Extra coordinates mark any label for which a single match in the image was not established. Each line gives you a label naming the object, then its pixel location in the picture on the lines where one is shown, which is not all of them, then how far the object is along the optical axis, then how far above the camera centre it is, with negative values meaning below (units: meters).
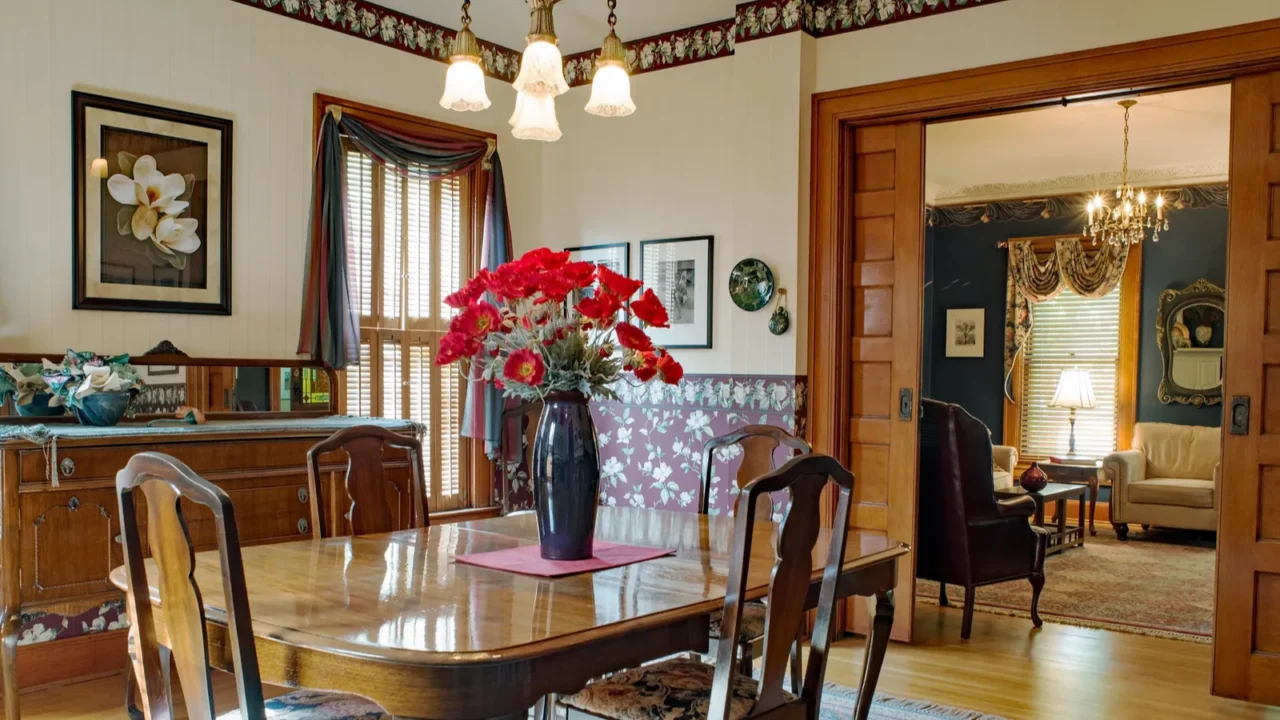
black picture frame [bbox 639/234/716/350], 4.97 +0.20
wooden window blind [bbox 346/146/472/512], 4.78 +0.17
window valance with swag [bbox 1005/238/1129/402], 8.38 +0.54
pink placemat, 2.19 -0.51
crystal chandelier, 7.19 +0.90
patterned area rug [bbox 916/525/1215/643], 4.96 -1.40
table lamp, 8.26 -0.42
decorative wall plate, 4.60 +0.24
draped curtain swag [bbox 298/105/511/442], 4.45 +0.46
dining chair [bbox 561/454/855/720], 1.88 -0.62
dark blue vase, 2.26 -0.31
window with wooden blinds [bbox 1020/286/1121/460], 8.45 -0.22
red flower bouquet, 2.18 +0.02
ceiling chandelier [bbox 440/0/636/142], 2.57 +0.66
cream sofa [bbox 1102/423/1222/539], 7.40 -1.04
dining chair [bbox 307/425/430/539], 2.76 -0.42
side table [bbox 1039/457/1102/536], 7.70 -1.01
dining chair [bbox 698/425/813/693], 2.99 -0.39
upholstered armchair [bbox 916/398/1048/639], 4.55 -0.80
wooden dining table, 1.58 -0.51
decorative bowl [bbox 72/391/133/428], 3.55 -0.28
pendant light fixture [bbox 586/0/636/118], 2.75 +0.70
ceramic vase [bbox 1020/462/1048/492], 6.21 -0.86
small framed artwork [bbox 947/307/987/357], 8.98 +0.07
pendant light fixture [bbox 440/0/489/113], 2.70 +0.69
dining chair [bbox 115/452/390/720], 1.59 -0.45
